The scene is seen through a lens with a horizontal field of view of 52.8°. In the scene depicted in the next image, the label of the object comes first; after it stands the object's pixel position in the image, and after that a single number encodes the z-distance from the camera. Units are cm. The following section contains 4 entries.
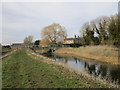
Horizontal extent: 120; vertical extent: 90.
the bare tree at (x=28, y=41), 6482
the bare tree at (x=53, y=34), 4419
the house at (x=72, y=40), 7093
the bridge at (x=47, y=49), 4243
